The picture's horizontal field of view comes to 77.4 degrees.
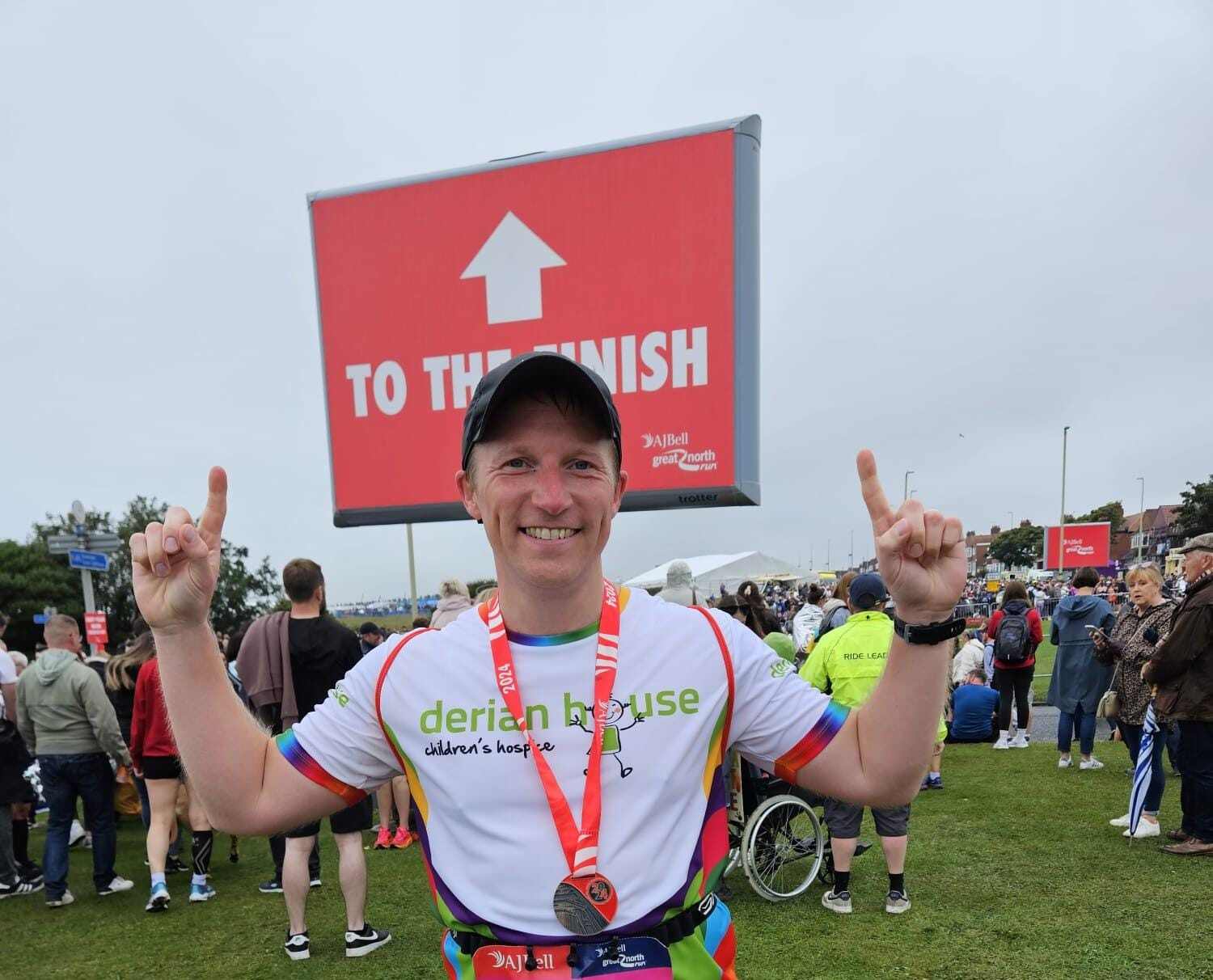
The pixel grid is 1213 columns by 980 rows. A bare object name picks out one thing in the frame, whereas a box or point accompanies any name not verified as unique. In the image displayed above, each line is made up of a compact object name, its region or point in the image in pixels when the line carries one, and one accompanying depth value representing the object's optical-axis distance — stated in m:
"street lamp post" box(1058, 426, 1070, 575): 28.38
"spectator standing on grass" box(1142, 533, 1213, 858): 5.06
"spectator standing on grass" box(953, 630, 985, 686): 10.17
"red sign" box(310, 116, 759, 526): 4.11
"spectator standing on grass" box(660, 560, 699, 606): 5.85
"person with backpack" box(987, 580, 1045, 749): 8.43
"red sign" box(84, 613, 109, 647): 14.33
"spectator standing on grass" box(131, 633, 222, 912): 5.25
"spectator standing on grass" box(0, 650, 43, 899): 5.93
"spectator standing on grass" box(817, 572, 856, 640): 6.36
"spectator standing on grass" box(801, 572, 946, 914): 4.52
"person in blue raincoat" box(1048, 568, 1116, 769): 7.30
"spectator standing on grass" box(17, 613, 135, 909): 5.53
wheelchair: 4.93
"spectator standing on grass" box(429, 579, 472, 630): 5.86
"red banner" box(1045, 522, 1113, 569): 28.20
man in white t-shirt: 1.30
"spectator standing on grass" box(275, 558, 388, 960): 4.27
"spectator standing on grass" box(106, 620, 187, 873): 5.85
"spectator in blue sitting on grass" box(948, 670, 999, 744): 9.38
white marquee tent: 15.43
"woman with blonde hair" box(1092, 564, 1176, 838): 5.66
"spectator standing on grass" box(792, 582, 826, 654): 8.27
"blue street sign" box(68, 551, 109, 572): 13.70
